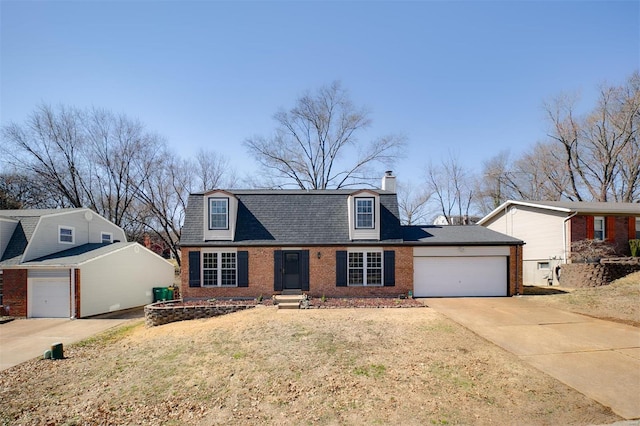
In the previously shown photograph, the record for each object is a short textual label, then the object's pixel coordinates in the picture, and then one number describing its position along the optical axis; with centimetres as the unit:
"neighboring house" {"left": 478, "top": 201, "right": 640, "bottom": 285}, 1884
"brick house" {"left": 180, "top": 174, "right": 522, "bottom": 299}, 1552
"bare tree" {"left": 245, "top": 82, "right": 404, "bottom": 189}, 3212
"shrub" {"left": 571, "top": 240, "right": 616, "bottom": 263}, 1833
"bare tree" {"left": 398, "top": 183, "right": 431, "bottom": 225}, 3838
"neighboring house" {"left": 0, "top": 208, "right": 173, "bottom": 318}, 1573
